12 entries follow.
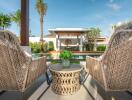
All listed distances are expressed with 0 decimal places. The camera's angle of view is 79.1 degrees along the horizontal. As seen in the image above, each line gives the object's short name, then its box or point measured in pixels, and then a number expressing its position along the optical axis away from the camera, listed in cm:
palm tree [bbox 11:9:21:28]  1195
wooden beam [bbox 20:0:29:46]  306
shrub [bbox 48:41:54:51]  918
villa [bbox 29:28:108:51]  759
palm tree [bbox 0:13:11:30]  949
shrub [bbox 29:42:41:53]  751
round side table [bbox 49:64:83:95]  143
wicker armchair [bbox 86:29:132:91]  102
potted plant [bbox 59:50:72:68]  153
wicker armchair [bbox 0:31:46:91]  101
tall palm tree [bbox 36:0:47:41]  949
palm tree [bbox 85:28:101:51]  919
